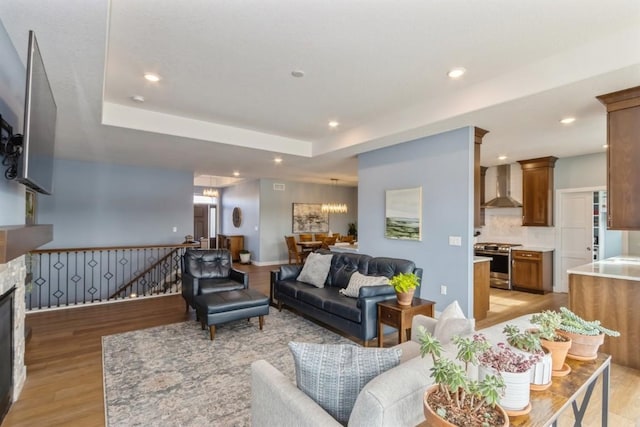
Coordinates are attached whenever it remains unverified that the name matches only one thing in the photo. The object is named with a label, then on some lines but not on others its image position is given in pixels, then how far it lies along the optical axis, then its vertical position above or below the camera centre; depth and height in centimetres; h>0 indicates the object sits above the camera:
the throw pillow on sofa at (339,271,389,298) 376 -74
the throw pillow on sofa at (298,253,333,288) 459 -74
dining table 911 -74
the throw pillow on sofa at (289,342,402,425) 134 -64
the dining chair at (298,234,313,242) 1005 -58
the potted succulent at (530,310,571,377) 148 -56
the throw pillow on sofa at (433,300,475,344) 188 -62
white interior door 604 -14
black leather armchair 451 -86
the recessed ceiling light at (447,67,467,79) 314 +149
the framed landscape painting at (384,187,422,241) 475 +11
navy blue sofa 344 -94
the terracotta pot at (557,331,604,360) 161 -61
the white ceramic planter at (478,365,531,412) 115 -60
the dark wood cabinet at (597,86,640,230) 293 +62
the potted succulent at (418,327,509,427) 99 -59
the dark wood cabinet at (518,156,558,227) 636 +65
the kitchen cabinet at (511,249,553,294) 616 -93
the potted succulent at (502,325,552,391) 134 -57
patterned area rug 238 -144
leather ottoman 374 -107
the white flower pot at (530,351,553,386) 133 -62
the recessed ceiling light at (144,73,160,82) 325 +144
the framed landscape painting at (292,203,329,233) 1020 +4
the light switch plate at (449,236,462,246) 422 -25
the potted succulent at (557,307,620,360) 161 -56
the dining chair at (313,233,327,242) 1003 -54
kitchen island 316 -81
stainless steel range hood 696 +70
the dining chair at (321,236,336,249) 937 -62
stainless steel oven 660 -83
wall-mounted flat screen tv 175 +56
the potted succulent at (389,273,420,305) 322 -66
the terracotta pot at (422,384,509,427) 97 -61
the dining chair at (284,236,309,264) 901 -89
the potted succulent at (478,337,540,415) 115 -55
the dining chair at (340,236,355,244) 974 -58
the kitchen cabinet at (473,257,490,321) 441 -92
